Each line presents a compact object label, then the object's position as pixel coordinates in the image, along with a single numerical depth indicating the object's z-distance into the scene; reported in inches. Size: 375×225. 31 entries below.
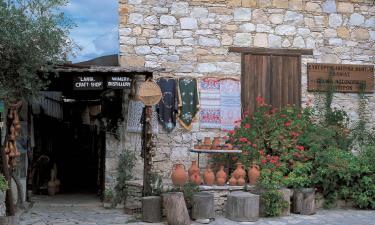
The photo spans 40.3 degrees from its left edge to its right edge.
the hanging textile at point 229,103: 414.0
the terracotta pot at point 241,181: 359.6
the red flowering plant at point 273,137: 381.7
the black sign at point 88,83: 343.0
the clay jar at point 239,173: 361.1
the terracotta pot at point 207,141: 386.2
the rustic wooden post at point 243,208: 332.2
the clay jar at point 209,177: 360.5
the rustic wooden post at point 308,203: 355.9
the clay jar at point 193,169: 361.1
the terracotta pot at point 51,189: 438.6
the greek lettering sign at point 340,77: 431.8
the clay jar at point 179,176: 348.8
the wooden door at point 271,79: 421.1
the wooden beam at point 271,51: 418.9
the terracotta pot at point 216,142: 383.6
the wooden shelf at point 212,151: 371.6
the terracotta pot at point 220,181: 359.9
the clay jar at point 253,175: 363.3
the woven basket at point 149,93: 339.3
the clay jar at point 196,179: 352.1
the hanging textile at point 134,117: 393.1
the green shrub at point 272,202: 343.9
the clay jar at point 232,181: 360.5
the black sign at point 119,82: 347.3
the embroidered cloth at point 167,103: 400.2
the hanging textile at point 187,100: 404.8
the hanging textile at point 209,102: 410.3
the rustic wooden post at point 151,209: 322.7
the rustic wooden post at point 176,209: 312.3
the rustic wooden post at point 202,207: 327.6
